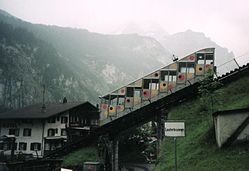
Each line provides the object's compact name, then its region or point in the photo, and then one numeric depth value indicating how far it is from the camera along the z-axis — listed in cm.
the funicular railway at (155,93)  2848
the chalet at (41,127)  4341
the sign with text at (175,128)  948
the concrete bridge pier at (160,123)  2568
